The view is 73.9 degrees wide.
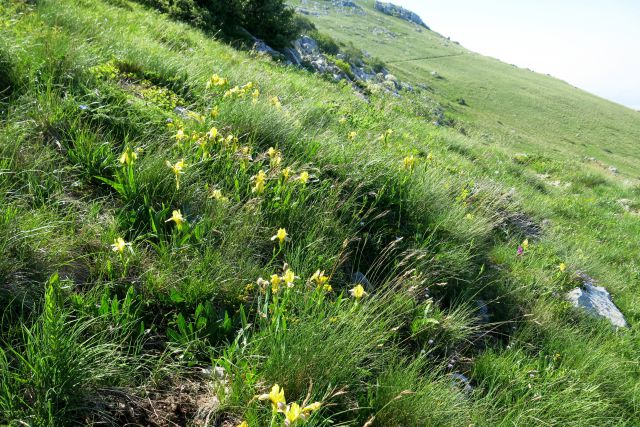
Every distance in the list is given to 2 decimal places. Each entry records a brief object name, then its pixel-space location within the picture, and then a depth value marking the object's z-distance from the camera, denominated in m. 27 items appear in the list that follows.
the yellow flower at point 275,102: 5.53
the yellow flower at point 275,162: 4.08
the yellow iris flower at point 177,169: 3.40
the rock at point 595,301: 5.39
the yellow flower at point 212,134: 4.03
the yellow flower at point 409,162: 5.15
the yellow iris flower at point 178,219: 3.01
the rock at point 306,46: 19.57
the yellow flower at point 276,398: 1.89
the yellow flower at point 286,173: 3.91
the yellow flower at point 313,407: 1.93
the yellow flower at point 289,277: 2.73
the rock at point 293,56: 16.58
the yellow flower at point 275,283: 2.78
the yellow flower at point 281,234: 3.13
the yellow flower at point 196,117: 4.61
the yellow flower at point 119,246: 2.70
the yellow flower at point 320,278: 2.89
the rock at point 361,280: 3.80
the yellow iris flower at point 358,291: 2.90
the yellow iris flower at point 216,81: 5.46
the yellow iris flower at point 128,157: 3.28
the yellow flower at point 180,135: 3.92
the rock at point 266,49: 15.03
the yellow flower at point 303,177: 3.86
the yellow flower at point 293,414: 1.87
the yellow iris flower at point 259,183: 3.68
